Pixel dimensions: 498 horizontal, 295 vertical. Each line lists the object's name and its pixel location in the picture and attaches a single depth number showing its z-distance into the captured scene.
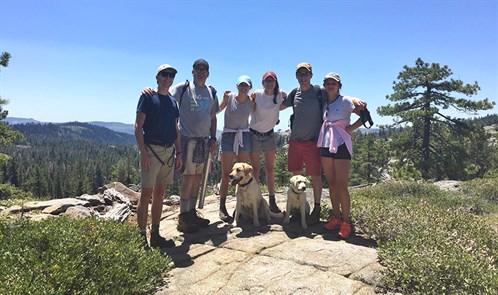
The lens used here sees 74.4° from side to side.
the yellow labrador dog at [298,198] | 5.70
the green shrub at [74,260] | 3.29
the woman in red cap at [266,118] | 6.08
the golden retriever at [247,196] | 5.77
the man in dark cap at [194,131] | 5.76
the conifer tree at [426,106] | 24.47
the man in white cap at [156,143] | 4.96
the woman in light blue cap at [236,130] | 6.10
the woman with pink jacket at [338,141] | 5.39
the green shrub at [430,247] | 3.64
